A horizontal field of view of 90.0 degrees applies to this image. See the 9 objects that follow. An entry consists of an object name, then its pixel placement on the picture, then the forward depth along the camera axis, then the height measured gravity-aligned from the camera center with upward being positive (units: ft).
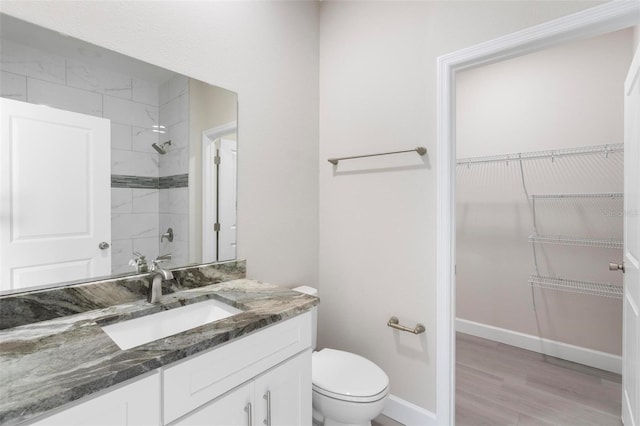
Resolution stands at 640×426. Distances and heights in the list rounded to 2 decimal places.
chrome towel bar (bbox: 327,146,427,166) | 5.55 +1.09
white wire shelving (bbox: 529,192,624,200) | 7.68 +0.40
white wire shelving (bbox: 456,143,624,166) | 7.73 +1.55
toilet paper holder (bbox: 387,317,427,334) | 5.61 -2.08
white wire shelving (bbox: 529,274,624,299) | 7.74 -1.93
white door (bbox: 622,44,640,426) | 4.40 -0.62
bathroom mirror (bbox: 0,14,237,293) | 3.45 +0.66
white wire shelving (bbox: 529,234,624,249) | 7.71 -0.77
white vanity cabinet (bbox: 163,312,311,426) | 2.93 -1.77
